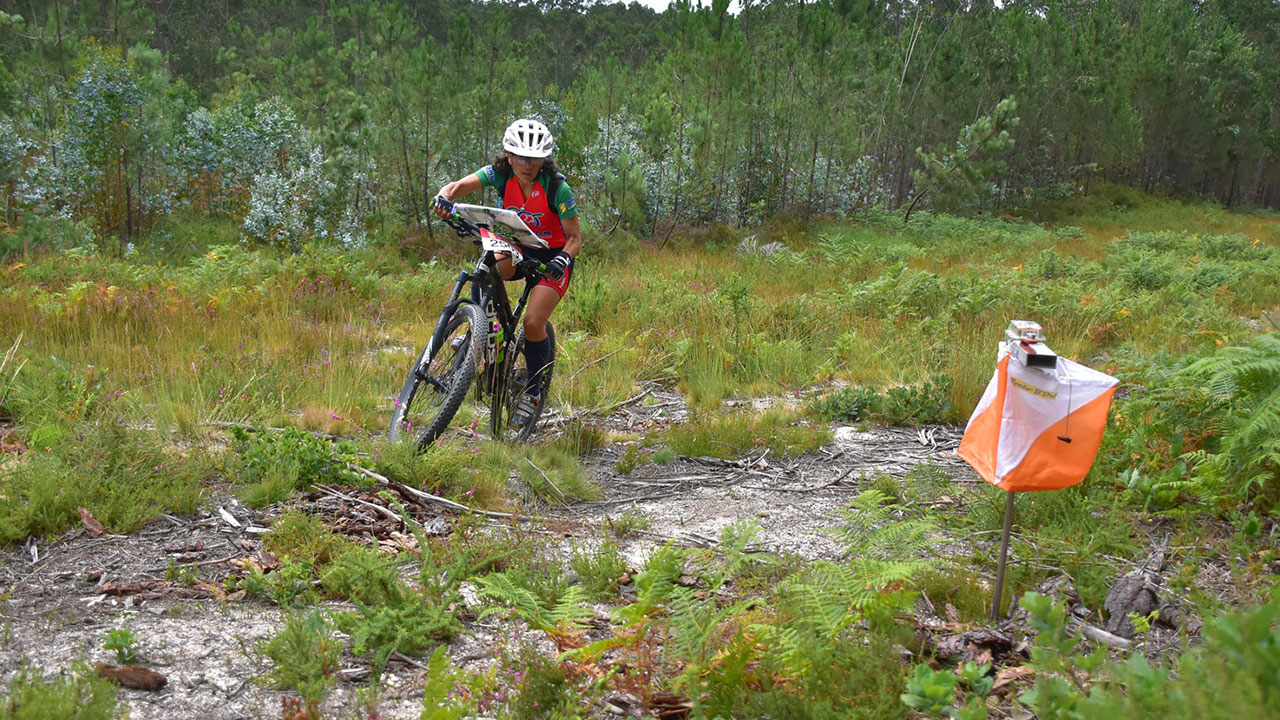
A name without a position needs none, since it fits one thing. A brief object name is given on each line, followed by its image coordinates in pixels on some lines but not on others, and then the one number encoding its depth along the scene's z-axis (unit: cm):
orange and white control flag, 281
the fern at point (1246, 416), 364
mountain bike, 478
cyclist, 520
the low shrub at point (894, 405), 620
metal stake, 300
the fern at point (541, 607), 283
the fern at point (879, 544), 296
